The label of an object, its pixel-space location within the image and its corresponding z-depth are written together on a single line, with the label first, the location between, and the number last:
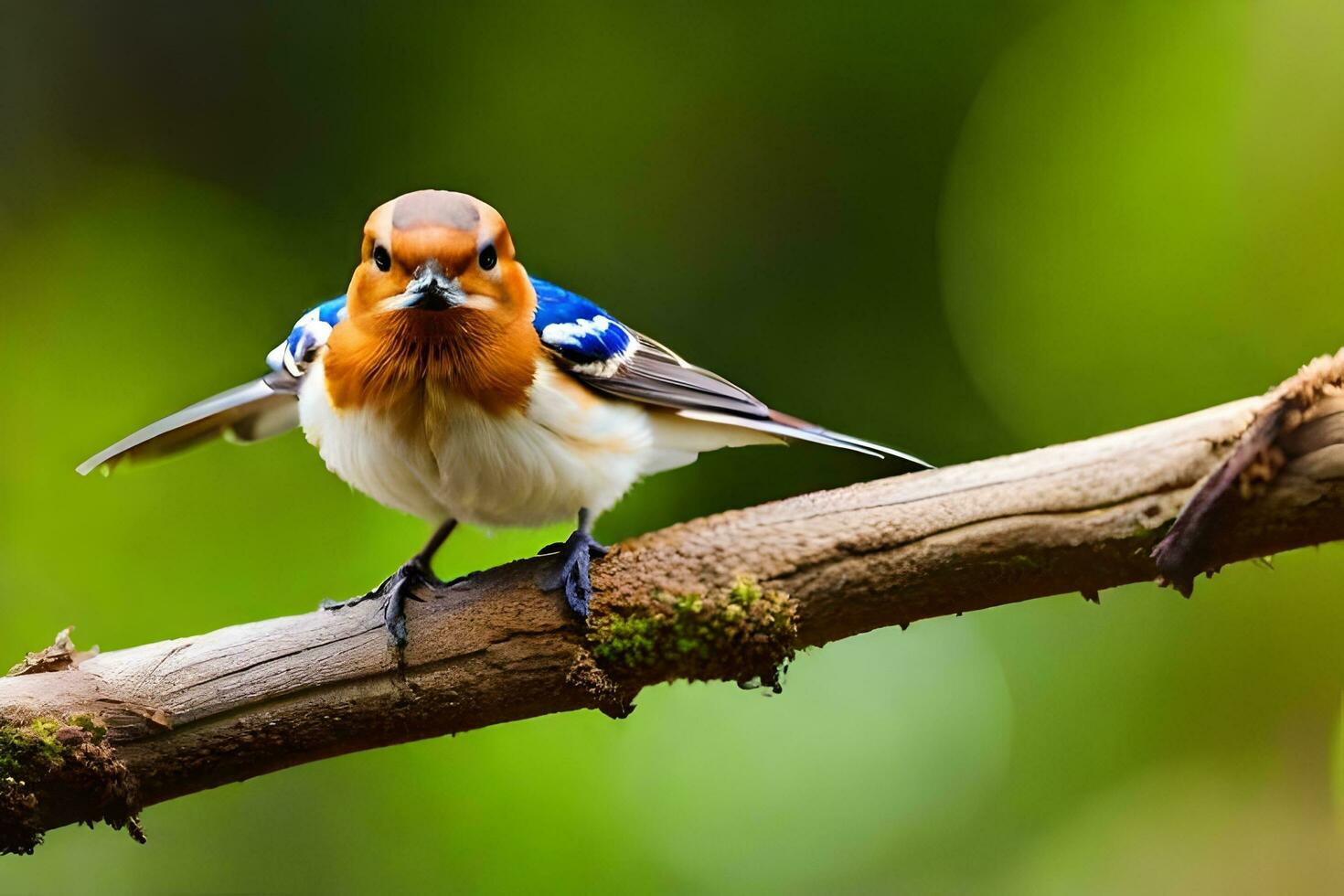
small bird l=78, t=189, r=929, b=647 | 3.08
